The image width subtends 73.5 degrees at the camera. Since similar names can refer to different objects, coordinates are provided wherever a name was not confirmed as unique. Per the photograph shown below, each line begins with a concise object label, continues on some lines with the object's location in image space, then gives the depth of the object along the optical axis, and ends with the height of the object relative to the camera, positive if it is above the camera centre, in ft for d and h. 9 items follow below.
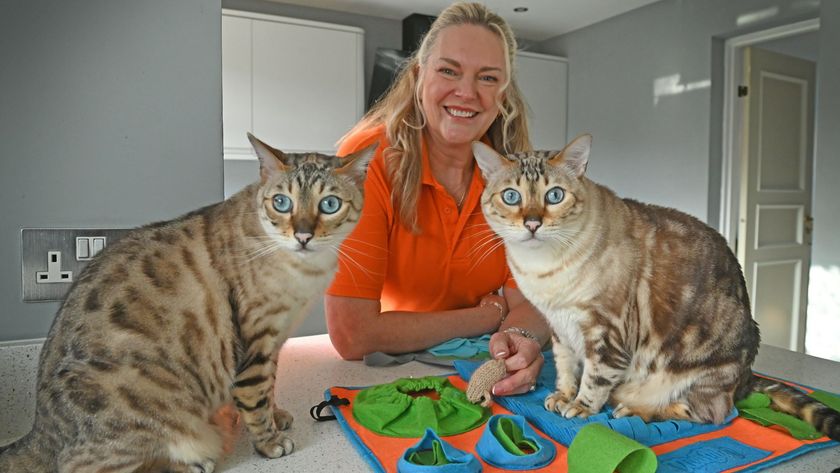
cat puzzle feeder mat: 2.91 -1.30
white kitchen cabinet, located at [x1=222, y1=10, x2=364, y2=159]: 13.46 +3.35
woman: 5.29 +0.11
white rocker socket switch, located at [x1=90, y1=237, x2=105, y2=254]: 4.16 -0.24
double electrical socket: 4.05 -0.33
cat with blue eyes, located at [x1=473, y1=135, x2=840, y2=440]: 3.71 -0.53
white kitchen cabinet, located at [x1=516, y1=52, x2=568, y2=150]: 17.39 +3.88
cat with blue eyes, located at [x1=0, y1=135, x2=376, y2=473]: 2.90 -0.63
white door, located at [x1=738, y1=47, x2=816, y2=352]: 14.15 +0.74
